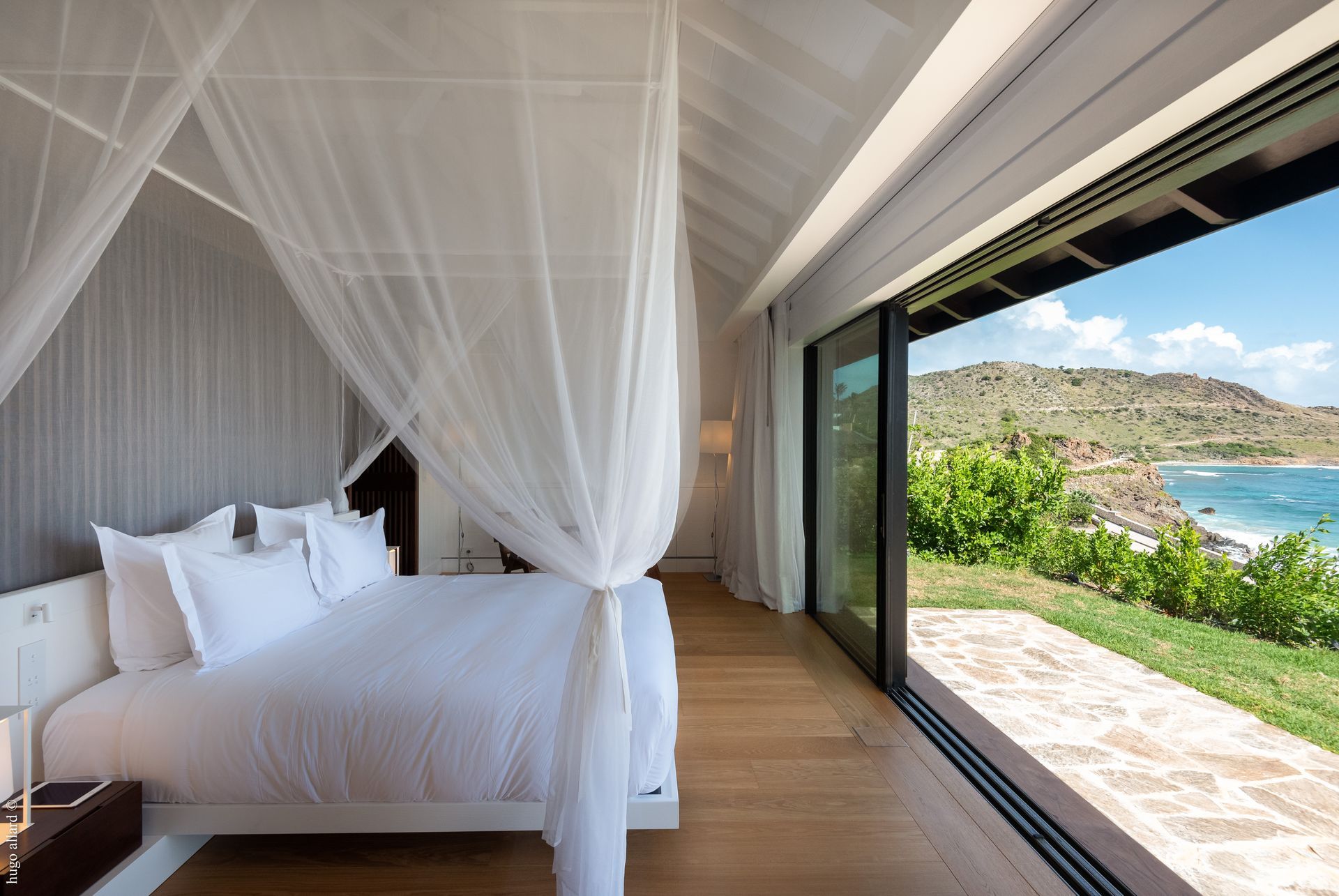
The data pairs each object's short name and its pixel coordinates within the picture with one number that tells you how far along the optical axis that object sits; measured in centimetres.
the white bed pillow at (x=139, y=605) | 205
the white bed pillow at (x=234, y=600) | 206
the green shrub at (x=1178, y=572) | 504
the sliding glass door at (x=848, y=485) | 361
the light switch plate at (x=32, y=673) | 177
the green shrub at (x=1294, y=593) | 389
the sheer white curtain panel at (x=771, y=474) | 488
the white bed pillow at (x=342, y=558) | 300
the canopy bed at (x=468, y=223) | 134
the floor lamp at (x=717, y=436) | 596
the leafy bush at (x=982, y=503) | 682
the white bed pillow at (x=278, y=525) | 293
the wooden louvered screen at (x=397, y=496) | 493
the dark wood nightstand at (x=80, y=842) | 141
